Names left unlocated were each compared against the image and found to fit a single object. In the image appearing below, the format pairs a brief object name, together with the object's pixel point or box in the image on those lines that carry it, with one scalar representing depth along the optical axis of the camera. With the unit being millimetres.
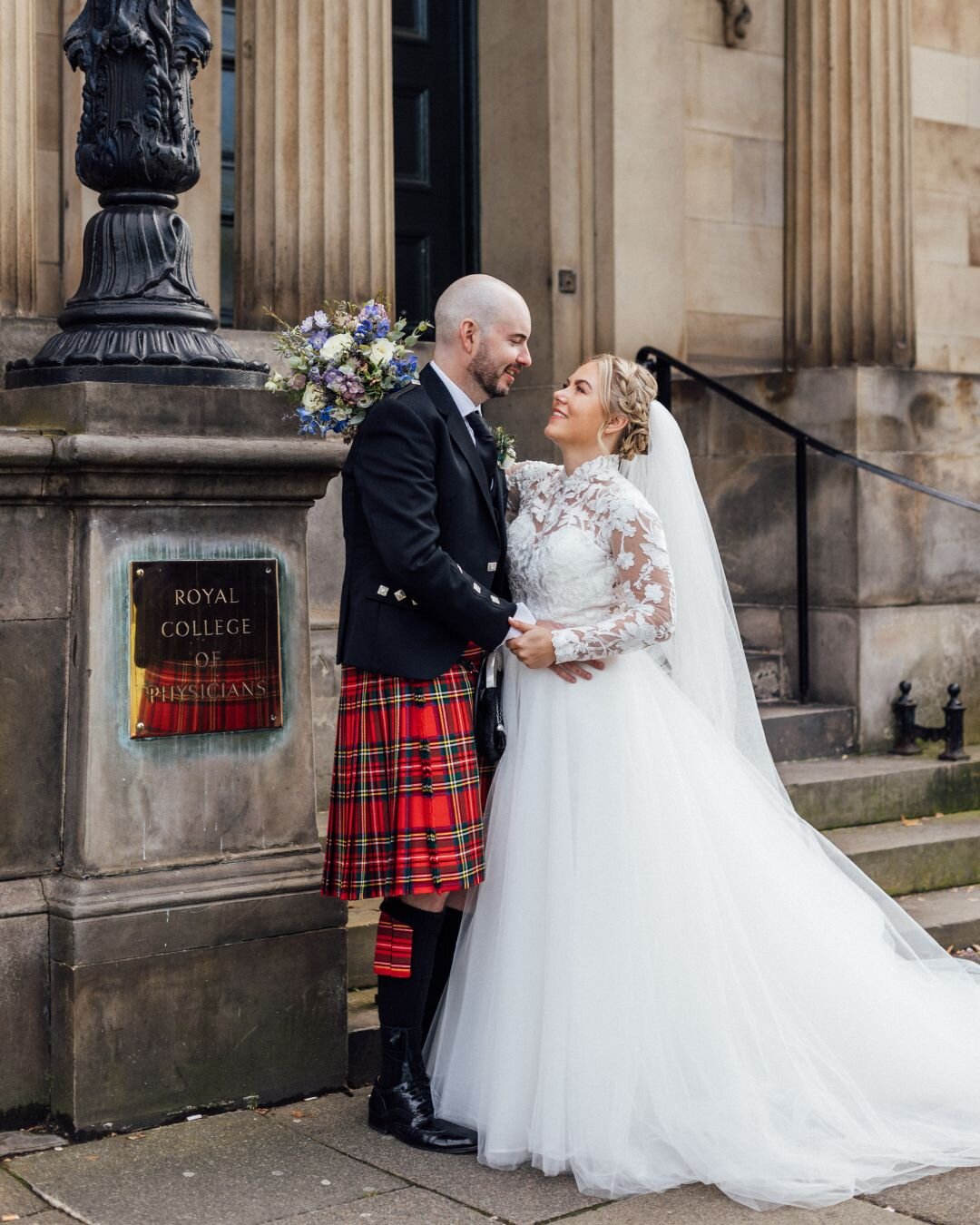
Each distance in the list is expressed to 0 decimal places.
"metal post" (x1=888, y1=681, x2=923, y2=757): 8367
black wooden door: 9188
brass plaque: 4719
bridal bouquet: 4672
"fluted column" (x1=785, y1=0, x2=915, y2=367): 9156
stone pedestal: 4621
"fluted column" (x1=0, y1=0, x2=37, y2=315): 6348
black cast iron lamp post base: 4766
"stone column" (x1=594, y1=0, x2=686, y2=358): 8852
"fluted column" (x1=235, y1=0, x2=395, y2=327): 7293
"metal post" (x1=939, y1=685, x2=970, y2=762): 8203
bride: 4410
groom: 4539
